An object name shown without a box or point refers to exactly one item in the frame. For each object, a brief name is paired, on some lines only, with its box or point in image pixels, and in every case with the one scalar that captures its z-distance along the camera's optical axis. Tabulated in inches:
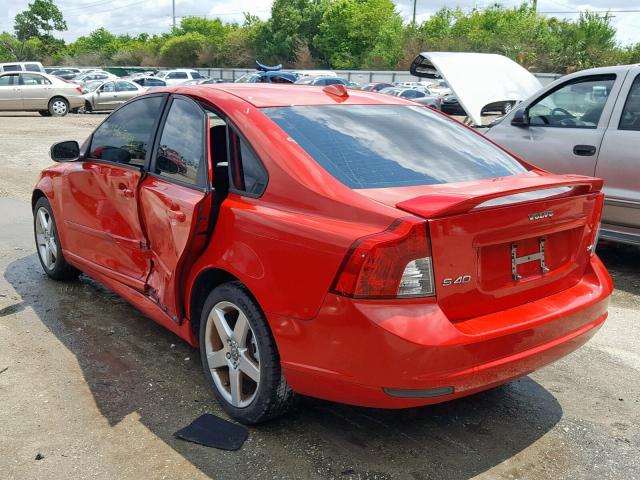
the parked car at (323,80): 1172.4
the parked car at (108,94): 1020.5
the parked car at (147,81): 1252.7
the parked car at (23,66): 1116.5
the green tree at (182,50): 3218.5
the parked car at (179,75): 1530.8
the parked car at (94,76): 1568.0
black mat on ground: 121.1
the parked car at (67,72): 1731.7
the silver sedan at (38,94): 903.1
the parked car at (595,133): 222.8
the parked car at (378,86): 1164.9
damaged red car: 101.7
